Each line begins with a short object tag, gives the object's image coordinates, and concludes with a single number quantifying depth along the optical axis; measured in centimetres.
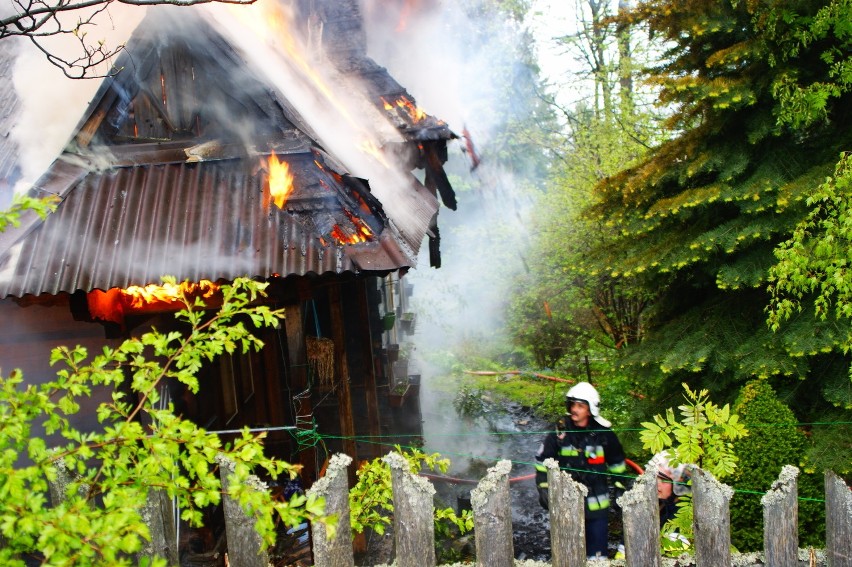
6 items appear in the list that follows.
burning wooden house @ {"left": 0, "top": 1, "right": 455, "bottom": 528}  499
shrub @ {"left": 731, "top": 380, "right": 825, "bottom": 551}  512
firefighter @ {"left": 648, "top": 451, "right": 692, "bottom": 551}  530
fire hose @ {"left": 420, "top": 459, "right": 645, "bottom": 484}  797
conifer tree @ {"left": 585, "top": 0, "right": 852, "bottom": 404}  607
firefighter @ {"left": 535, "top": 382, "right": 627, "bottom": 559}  510
